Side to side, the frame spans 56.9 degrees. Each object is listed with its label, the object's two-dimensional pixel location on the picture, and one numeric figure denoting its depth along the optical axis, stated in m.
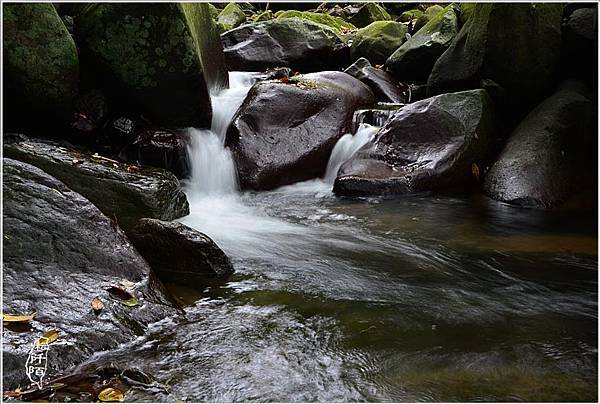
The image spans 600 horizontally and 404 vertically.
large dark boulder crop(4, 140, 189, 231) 5.28
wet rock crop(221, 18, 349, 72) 12.70
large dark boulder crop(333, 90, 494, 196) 7.53
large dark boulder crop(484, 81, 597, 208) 7.07
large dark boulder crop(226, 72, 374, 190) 8.03
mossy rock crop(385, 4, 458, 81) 10.73
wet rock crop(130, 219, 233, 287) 4.26
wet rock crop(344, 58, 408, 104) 10.36
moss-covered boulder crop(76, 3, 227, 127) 7.28
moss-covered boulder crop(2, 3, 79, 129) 6.59
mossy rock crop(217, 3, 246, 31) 17.58
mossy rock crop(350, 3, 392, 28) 19.42
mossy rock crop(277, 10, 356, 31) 17.66
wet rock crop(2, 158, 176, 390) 2.85
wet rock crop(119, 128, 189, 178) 7.74
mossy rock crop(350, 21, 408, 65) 12.87
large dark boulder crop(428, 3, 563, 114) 7.96
